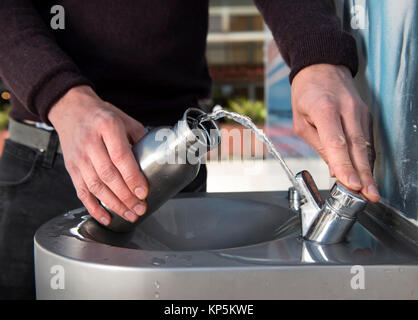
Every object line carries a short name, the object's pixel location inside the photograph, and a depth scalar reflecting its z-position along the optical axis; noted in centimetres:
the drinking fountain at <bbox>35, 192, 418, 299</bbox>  39
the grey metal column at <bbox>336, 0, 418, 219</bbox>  50
